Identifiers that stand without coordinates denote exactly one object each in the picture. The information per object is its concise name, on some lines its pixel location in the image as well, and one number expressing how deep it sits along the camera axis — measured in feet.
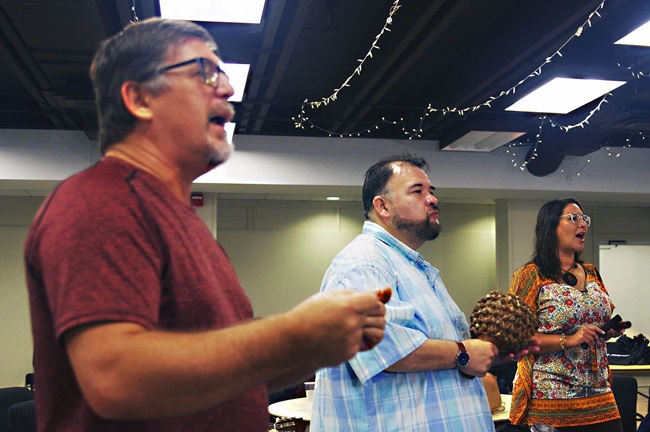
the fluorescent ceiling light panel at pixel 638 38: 12.57
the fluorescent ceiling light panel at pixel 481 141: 20.59
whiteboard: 33.42
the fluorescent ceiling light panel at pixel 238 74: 14.11
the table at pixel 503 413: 9.91
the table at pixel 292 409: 10.39
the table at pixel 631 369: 15.90
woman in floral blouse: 9.57
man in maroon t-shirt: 2.54
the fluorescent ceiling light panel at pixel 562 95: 15.56
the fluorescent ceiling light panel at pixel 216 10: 11.07
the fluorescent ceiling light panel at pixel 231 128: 18.88
